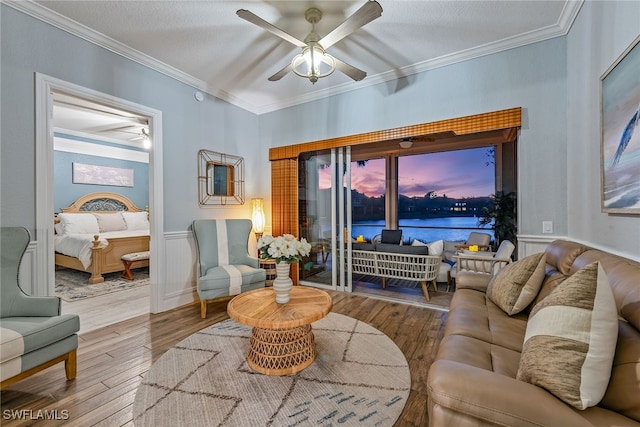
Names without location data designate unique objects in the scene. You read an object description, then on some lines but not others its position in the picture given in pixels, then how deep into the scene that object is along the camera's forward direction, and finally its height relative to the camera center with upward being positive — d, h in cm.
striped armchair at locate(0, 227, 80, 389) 162 -73
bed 455 -40
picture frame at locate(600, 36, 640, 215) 150 +46
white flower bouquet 218 -29
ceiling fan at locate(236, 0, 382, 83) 198 +141
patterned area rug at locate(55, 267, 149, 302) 390 -114
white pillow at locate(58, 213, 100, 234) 536 -20
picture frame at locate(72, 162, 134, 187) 595 +87
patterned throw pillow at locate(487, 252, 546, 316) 185 -51
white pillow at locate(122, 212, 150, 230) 630 -17
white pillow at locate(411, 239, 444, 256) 396 -54
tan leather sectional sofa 87 -62
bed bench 471 -81
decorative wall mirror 379 +50
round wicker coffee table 188 -90
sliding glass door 410 -6
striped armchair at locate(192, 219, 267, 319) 312 -64
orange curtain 431 +21
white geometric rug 159 -118
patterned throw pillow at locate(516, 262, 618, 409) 91 -48
